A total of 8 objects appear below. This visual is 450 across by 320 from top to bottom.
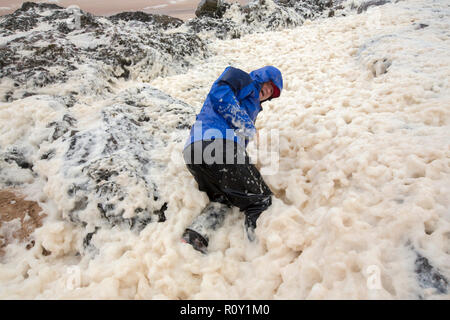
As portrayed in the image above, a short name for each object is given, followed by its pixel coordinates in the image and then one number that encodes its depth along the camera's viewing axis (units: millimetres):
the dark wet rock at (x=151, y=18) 16750
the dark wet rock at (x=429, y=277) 1861
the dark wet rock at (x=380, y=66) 5496
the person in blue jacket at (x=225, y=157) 2826
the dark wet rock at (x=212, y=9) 15648
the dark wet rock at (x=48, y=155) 3784
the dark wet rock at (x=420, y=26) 7332
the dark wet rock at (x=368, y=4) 12677
